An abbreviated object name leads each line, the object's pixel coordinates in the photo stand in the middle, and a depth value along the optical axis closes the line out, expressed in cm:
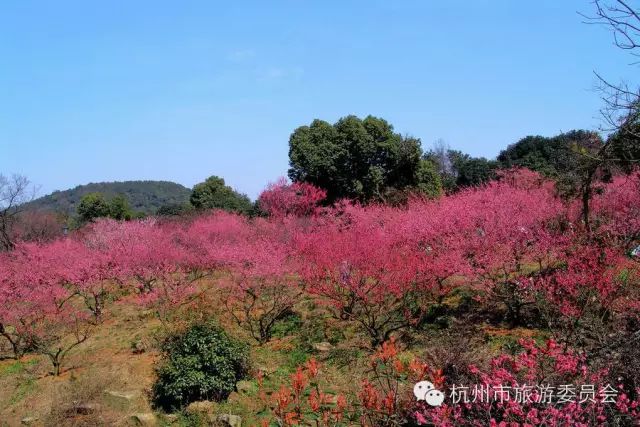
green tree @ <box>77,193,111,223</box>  4291
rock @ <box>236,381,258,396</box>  898
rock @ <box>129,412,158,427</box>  839
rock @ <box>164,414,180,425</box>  838
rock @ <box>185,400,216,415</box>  838
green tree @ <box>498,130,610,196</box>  3076
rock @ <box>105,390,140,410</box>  908
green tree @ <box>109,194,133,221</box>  4375
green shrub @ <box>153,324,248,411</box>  869
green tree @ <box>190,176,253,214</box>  3469
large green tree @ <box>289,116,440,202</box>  2703
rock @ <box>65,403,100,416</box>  881
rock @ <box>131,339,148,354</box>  1188
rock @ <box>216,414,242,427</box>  779
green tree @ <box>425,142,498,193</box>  3381
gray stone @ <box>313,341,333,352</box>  1056
